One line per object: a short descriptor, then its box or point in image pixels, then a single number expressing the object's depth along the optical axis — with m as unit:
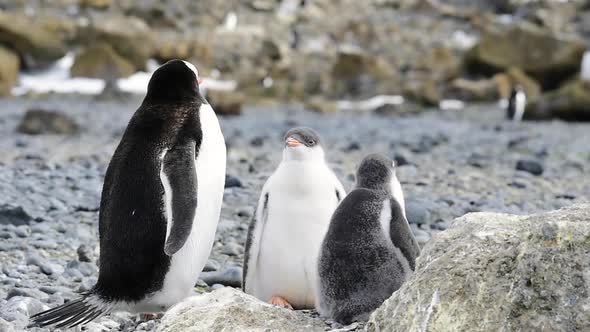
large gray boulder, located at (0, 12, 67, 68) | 39.81
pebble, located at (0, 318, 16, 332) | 5.64
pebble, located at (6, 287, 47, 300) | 6.94
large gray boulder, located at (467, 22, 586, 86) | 38.50
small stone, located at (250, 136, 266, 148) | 19.16
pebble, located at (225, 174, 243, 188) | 12.27
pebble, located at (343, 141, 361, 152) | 18.83
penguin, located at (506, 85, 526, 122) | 29.72
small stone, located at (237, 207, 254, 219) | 10.64
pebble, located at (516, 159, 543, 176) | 15.29
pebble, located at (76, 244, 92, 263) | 8.54
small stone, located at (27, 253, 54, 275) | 7.93
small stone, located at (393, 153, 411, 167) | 15.48
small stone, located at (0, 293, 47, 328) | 6.19
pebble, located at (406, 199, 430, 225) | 10.16
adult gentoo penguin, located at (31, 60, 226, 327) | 6.59
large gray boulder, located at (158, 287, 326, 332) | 5.48
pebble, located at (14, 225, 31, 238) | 9.20
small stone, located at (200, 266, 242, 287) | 8.15
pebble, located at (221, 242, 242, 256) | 9.19
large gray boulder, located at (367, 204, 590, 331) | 4.45
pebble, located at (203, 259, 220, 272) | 8.52
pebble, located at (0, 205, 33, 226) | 9.68
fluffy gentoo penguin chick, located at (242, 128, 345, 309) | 7.41
